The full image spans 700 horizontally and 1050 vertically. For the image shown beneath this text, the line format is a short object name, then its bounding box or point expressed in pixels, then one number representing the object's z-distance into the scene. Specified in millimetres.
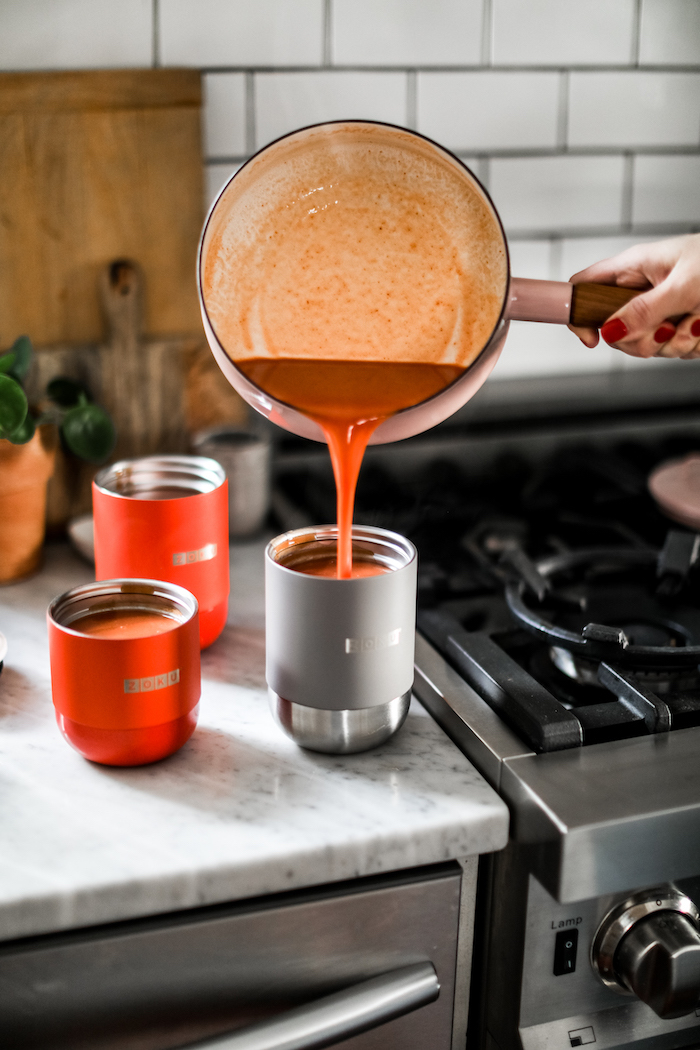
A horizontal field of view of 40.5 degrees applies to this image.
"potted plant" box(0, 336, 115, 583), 934
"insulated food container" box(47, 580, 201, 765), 642
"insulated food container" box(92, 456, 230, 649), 792
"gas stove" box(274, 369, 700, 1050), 606
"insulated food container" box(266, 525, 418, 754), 651
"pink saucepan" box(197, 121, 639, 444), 674
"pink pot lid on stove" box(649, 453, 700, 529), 1058
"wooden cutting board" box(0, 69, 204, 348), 993
